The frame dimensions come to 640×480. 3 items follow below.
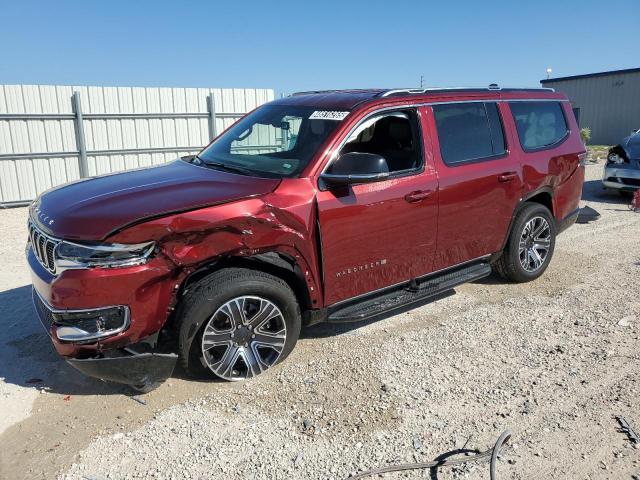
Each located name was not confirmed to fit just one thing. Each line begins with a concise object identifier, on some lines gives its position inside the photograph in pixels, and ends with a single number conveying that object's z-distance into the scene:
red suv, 3.26
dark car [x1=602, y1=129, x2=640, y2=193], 9.95
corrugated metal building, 24.64
